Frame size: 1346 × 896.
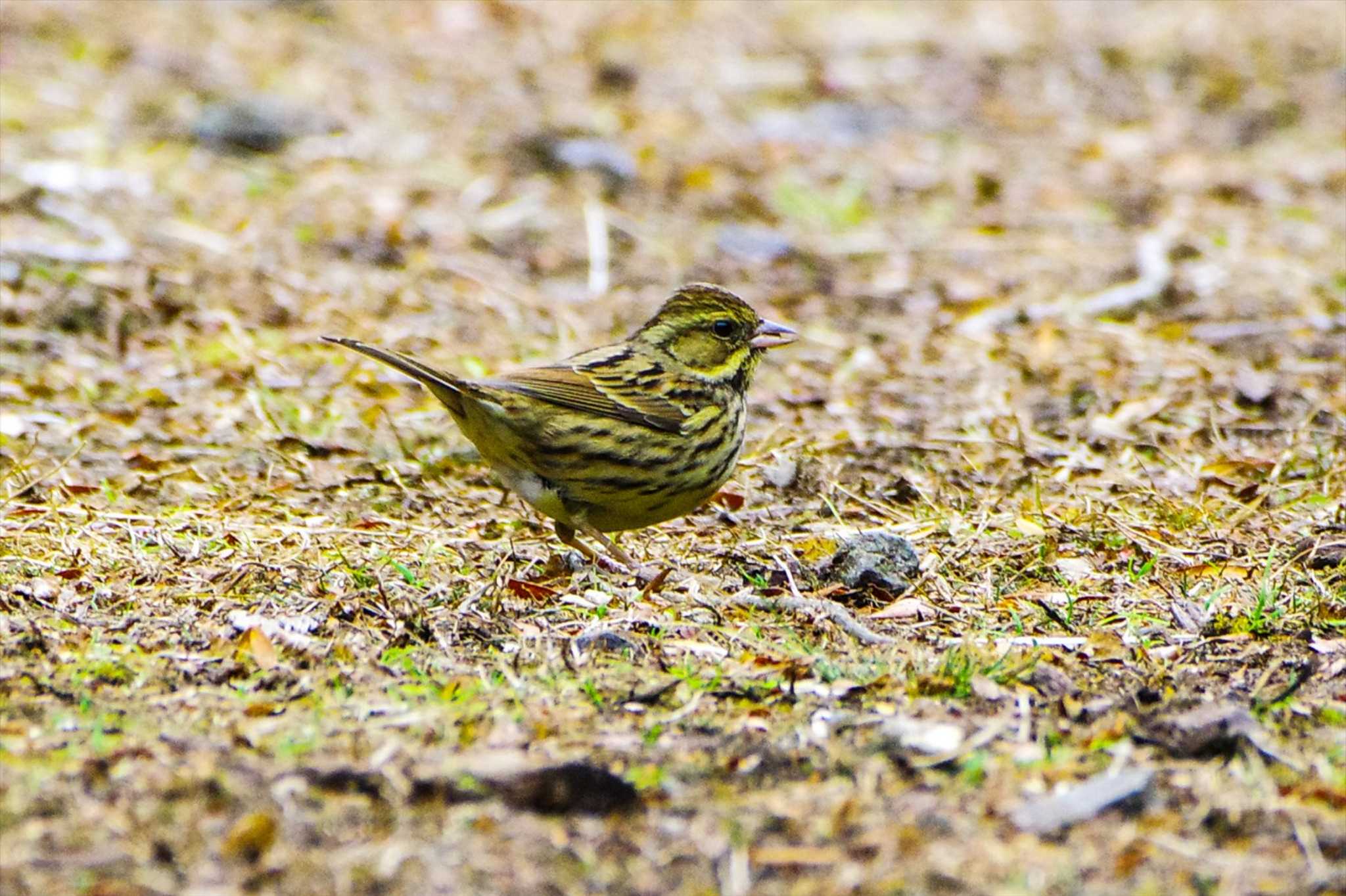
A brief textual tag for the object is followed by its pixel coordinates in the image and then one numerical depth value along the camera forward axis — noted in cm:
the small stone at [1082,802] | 676
